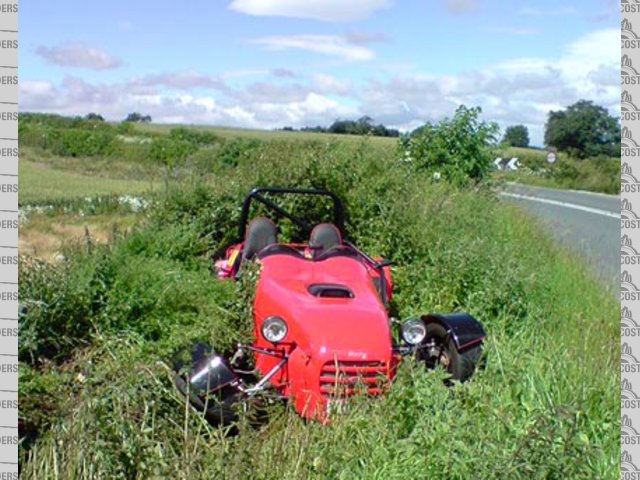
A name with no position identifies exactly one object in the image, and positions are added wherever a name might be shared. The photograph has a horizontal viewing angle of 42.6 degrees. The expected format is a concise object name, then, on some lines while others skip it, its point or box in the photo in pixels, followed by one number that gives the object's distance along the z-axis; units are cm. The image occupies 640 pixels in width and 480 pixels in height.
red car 516
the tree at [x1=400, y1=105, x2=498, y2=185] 1535
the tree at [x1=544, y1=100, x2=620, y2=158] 5575
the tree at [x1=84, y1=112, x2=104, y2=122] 5900
